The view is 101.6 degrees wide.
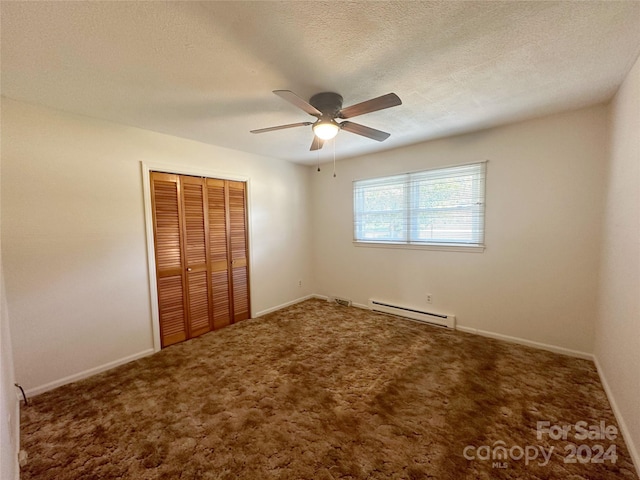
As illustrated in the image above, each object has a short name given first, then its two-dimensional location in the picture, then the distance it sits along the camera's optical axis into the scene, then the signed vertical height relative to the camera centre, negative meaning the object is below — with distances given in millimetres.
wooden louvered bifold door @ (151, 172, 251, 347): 3076 -356
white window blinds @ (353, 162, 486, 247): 3221 +212
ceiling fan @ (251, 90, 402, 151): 1766 +828
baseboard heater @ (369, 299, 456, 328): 3442 -1302
